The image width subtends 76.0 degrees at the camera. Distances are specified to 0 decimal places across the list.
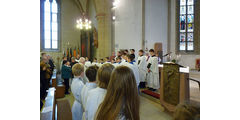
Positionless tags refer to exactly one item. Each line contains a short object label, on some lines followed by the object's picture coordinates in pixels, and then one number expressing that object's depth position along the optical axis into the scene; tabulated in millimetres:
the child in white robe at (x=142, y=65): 6492
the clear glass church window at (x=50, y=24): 14938
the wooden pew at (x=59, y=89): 5939
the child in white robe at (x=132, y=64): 5157
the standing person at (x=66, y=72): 6477
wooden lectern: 3449
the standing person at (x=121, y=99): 1232
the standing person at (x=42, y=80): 3420
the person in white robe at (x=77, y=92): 2827
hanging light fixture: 6846
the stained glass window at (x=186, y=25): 11742
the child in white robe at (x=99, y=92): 1690
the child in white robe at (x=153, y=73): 5984
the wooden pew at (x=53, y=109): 2452
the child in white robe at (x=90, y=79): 2285
